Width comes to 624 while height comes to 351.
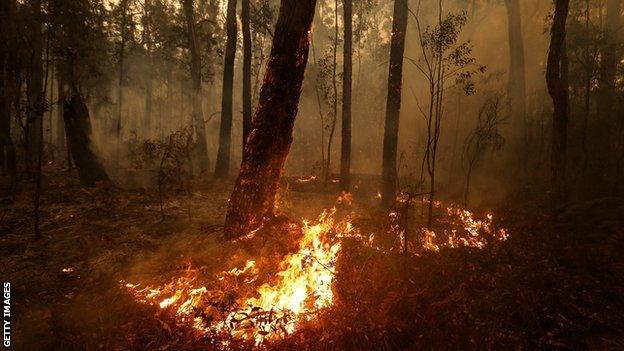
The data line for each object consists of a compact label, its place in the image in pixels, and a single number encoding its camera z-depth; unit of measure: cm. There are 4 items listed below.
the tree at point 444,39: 1060
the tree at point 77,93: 1230
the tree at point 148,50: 2888
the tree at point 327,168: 1666
